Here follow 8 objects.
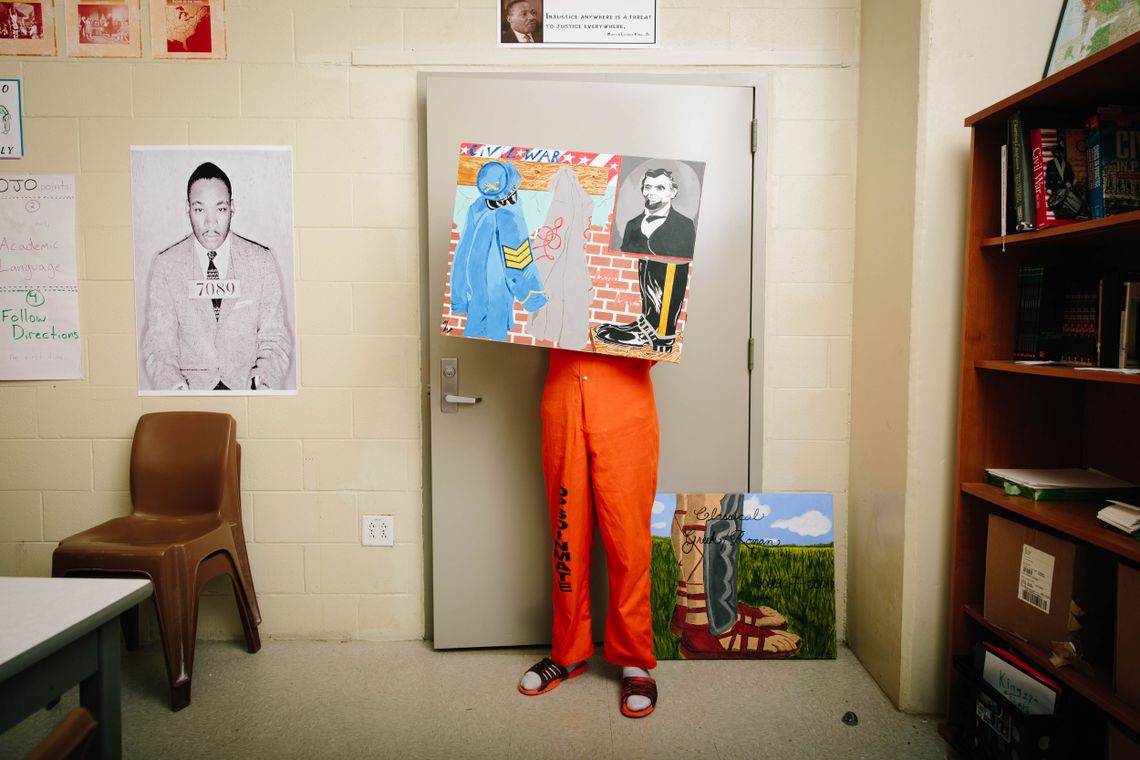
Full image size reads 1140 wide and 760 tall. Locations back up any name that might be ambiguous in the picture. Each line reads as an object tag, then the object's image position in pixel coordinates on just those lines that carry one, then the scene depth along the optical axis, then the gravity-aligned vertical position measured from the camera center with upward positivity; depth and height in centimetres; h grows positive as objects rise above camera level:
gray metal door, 213 -16
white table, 86 -43
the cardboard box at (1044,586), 142 -56
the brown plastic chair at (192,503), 200 -56
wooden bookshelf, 158 -14
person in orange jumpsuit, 182 -41
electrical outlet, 229 -68
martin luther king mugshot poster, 220 +27
